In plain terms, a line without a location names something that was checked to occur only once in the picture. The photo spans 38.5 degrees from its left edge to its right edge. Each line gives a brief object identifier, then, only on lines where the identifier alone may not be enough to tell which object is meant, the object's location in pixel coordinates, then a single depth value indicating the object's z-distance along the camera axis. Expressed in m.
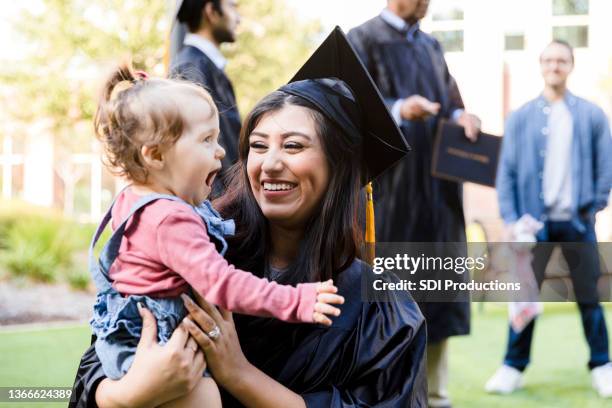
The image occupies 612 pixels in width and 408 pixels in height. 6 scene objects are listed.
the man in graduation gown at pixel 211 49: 4.18
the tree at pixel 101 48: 11.61
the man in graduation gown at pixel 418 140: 4.83
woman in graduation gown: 2.13
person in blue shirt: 5.25
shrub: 9.98
